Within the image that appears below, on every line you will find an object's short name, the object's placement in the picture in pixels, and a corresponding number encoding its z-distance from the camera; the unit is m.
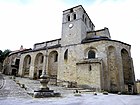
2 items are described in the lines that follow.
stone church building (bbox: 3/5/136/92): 20.83
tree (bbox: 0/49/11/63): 42.84
